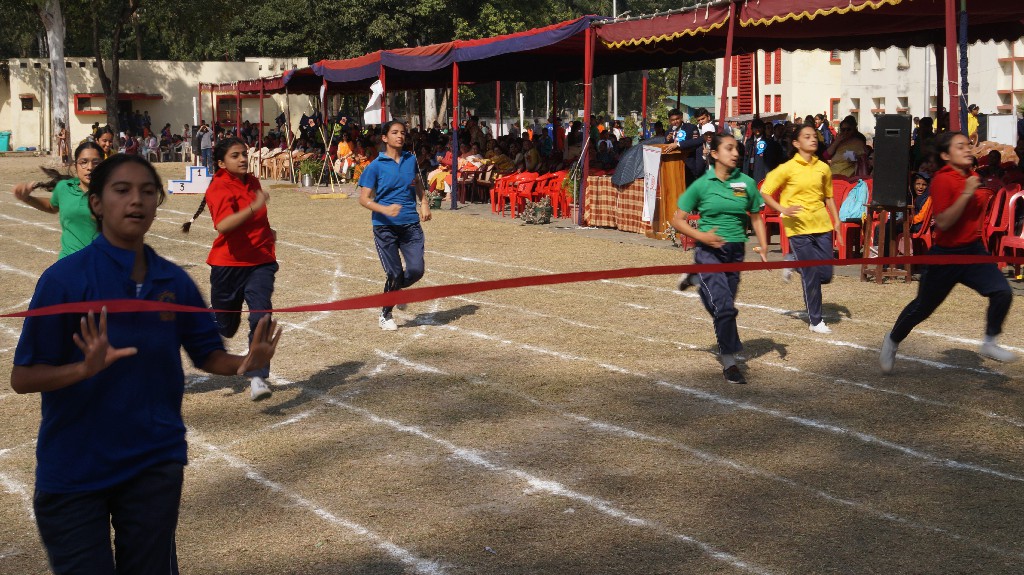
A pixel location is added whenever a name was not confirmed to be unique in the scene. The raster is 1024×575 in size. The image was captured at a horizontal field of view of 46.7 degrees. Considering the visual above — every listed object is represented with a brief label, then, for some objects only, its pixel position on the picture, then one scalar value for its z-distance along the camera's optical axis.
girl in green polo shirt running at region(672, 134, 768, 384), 8.02
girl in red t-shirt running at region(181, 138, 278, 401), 7.56
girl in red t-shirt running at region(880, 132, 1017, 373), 7.43
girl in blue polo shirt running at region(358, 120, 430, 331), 10.02
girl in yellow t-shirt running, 9.62
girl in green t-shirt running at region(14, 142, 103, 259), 7.11
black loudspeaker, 11.93
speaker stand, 12.32
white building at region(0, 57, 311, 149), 55.41
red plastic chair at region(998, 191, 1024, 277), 12.15
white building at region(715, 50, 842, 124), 53.57
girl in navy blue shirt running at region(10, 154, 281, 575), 3.14
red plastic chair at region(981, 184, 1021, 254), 12.49
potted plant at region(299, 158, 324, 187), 30.38
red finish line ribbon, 3.15
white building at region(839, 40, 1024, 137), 39.94
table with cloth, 17.89
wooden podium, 17.00
